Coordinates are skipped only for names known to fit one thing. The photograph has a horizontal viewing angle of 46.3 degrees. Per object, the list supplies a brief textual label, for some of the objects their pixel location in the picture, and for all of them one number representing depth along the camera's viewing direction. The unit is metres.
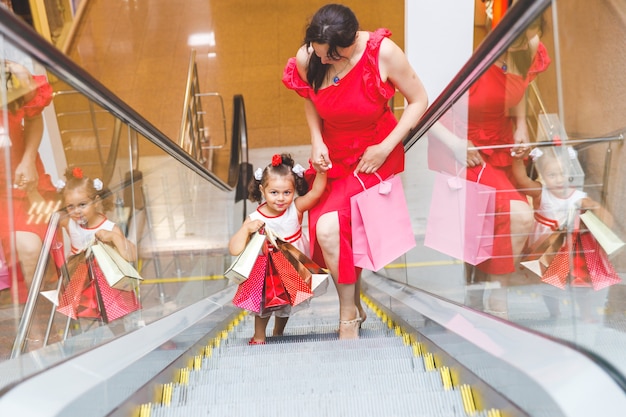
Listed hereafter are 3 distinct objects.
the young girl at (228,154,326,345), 3.63
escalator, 1.95
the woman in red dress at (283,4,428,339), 3.10
